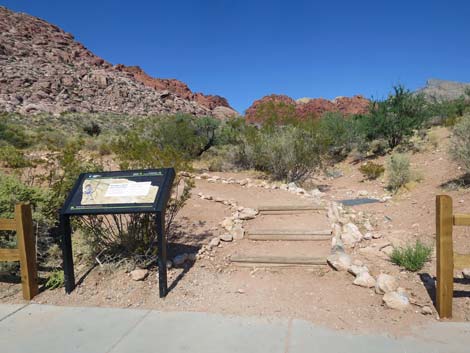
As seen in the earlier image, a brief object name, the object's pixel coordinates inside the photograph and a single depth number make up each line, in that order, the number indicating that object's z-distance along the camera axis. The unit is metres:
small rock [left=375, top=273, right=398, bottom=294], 4.20
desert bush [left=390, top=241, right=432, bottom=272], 4.80
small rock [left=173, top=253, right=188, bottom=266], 5.50
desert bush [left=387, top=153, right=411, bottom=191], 11.50
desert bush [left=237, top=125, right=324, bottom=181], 12.42
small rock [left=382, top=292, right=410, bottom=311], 3.87
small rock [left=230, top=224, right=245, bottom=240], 6.50
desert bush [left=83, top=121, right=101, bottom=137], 31.16
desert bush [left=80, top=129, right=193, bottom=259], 5.48
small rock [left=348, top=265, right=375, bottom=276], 4.69
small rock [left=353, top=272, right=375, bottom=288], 4.45
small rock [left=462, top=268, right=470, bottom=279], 4.55
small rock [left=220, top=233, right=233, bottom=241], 6.30
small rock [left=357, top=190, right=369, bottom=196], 11.54
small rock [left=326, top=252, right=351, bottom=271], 4.95
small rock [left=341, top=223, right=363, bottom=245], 6.03
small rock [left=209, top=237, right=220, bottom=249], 6.07
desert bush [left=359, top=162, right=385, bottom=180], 13.83
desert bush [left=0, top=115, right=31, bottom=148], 19.81
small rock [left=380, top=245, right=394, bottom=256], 5.42
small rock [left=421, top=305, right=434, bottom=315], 3.77
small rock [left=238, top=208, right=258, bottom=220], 7.23
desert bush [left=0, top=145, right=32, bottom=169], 7.39
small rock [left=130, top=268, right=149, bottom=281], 4.92
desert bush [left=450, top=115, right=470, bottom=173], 10.10
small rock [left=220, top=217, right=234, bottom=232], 6.86
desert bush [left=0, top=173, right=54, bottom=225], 5.48
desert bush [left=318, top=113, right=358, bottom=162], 20.42
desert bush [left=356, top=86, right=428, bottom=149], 18.12
